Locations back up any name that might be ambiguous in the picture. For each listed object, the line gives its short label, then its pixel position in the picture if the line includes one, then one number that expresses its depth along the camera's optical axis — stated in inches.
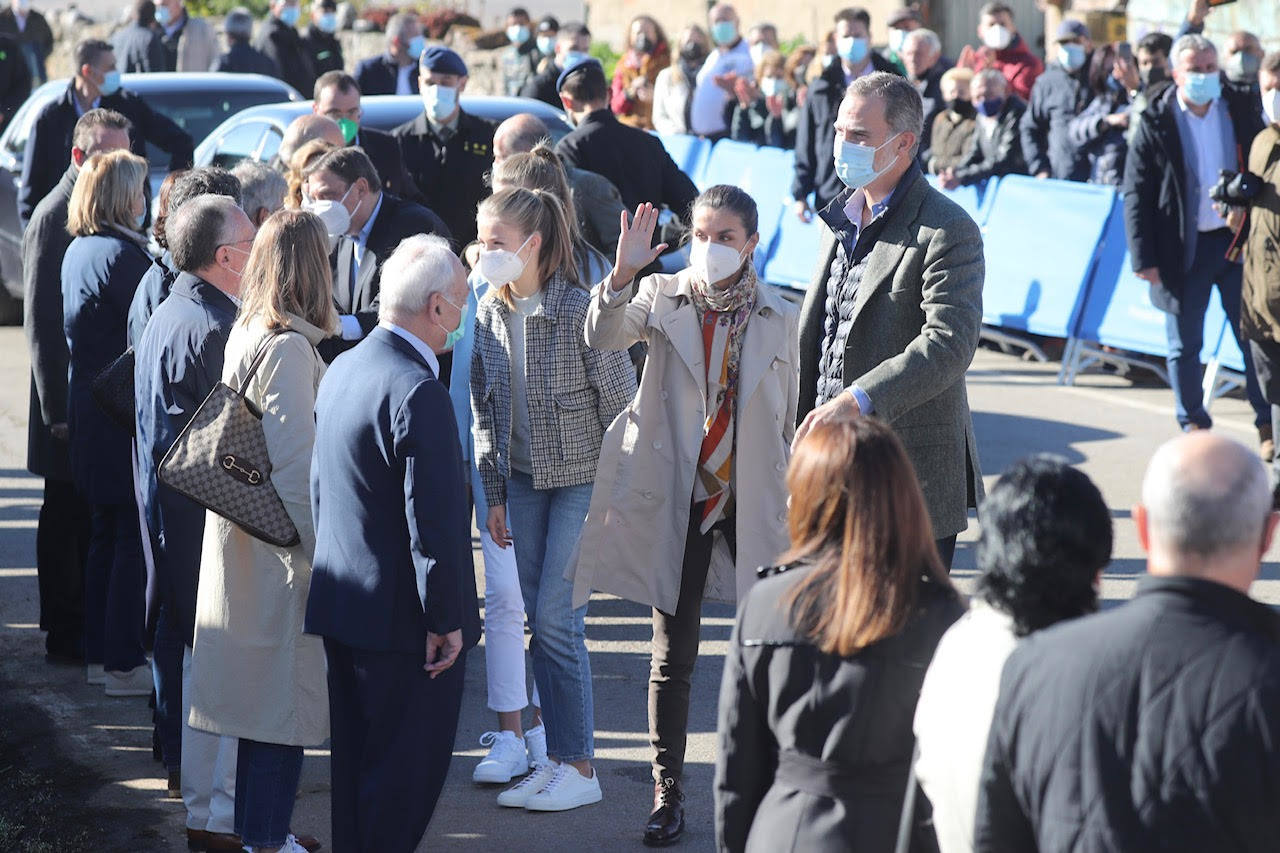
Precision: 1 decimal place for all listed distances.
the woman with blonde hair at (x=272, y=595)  370.6
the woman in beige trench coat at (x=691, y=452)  385.1
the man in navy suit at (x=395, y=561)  332.8
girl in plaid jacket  411.5
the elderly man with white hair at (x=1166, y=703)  184.1
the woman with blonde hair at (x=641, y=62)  1403.8
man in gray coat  366.0
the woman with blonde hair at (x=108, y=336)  483.8
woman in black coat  236.5
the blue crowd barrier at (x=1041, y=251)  925.2
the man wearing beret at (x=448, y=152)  717.9
